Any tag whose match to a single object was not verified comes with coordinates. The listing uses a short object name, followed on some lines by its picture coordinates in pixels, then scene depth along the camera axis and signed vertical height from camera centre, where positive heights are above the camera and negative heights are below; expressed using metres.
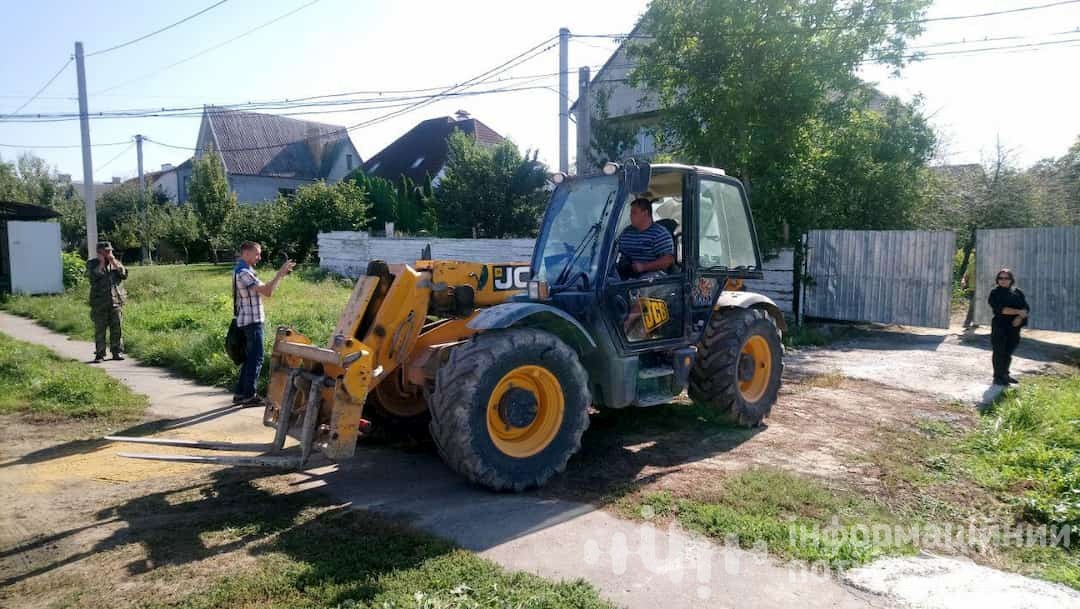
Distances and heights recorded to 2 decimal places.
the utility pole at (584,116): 14.11 +2.85
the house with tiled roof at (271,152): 41.03 +6.34
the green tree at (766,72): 12.99 +3.43
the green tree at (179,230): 35.19 +1.51
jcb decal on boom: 6.13 -0.13
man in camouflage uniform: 10.38 -0.51
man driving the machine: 5.99 +0.13
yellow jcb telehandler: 4.84 -0.61
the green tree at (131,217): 36.75 +2.37
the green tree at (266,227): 25.73 +1.26
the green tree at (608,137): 21.38 +3.65
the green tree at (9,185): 38.03 +4.03
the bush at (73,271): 20.14 -0.27
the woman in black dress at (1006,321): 8.51 -0.68
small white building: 18.64 +0.16
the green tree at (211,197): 33.50 +2.99
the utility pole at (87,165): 17.98 +2.40
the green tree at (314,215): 25.09 +1.59
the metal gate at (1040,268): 11.83 -0.08
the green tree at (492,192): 22.20 +2.13
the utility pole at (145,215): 36.16 +2.32
